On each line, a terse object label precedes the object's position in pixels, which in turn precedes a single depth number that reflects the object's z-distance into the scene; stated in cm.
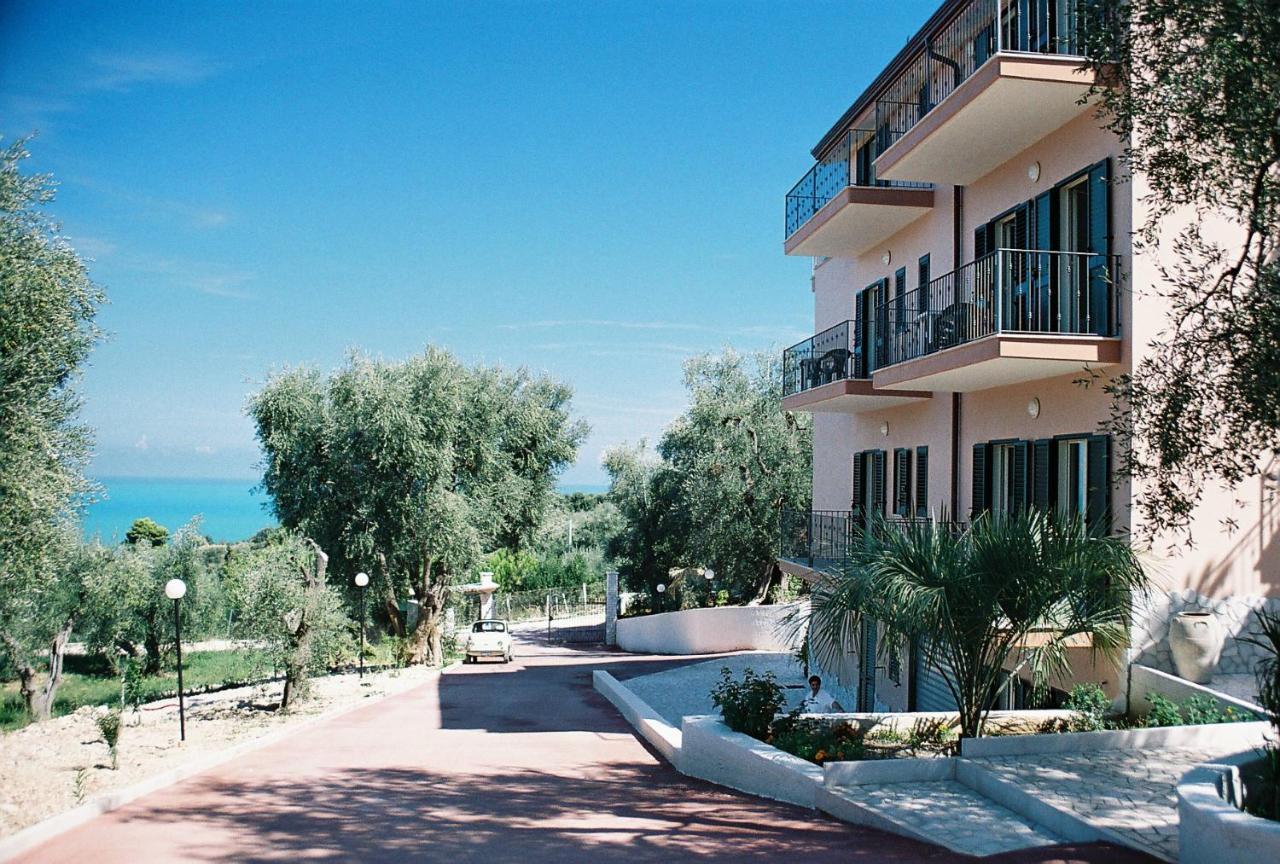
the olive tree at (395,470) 2573
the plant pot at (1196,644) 1010
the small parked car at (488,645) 2764
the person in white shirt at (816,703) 1415
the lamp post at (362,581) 2319
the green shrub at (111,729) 1259
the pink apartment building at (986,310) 1066
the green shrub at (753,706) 1085
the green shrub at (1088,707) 1008
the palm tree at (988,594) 907
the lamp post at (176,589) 1452
